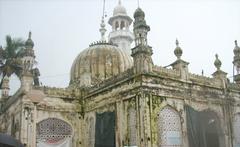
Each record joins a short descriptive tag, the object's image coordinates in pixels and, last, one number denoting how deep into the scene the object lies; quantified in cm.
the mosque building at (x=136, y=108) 1647
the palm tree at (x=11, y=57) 2482
